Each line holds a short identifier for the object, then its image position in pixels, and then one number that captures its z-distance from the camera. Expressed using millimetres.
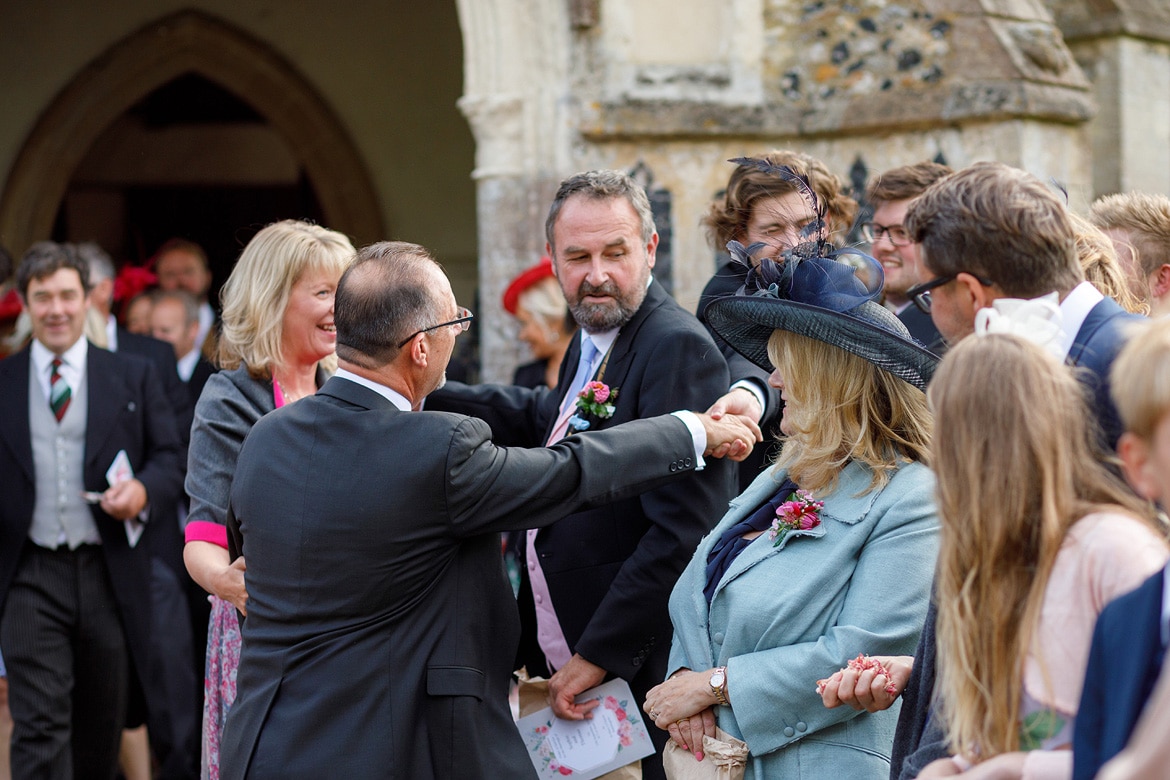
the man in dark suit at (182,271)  7422
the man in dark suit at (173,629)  5527
